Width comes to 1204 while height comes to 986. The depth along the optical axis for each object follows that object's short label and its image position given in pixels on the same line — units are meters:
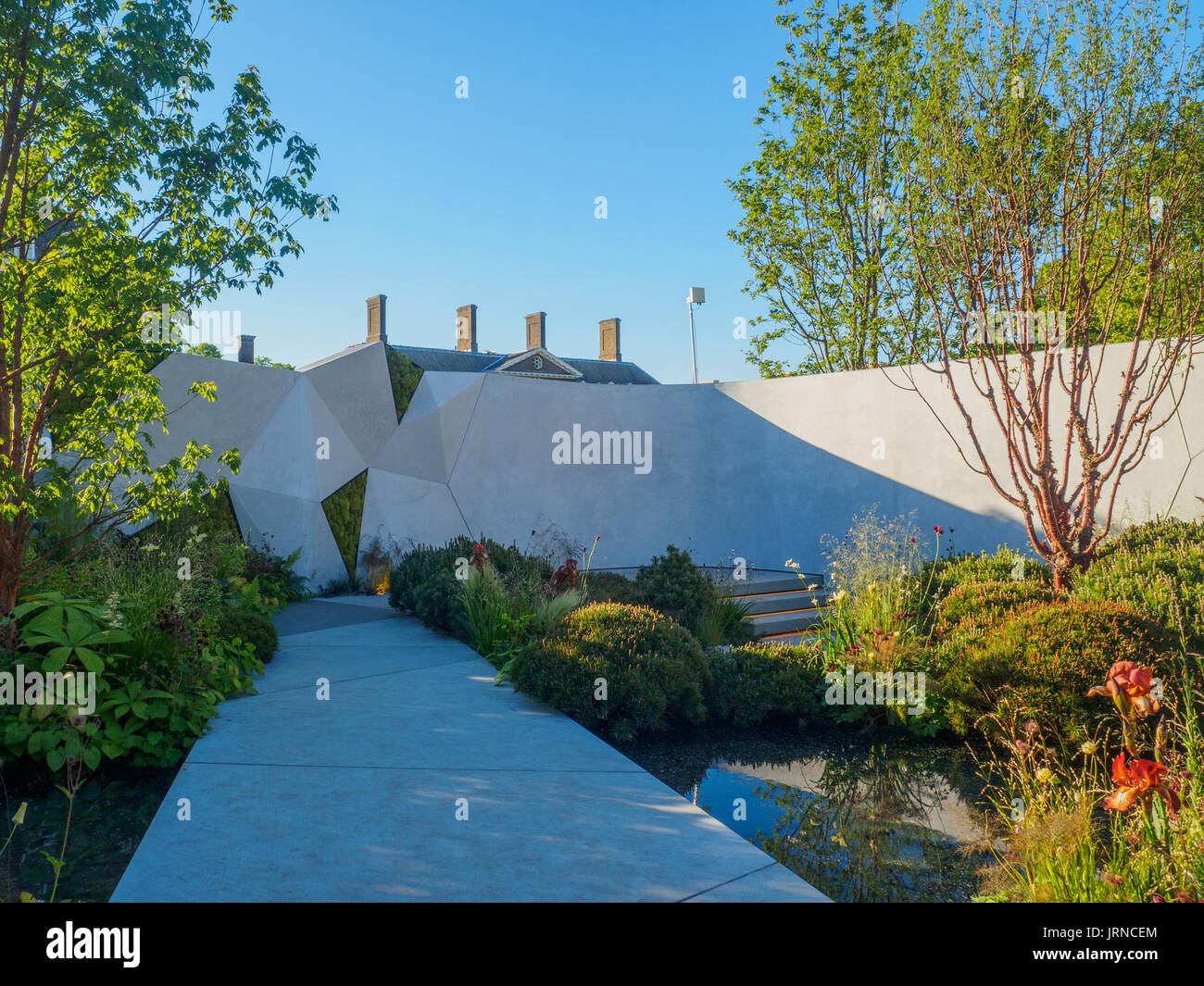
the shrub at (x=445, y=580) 7.41
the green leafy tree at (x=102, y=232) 4.43
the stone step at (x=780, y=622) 8.46
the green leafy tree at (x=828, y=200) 14.91
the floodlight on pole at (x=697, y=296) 17.06
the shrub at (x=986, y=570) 7.17
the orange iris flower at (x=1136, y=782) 1.94
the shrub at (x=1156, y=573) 5.53
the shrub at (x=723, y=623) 7.29
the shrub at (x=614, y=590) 7.88
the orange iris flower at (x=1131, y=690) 1.95
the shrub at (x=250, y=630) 6.10
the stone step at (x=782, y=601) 9.22
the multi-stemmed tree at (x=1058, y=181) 6.52
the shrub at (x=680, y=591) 7.56
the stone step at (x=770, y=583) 9.77
